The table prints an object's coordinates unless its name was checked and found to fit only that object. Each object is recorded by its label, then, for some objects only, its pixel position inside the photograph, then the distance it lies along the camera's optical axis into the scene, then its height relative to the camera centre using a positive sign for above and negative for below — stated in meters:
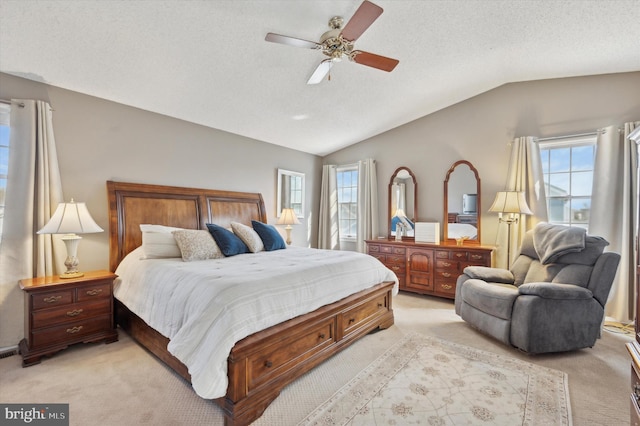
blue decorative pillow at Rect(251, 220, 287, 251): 3.69 -0.33
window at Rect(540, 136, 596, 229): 3.67 +0.45
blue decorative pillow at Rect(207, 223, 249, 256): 3.22 -0.35
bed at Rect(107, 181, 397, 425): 1.77 -0.89
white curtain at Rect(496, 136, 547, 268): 3.85 +0.38
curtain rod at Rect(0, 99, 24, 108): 2.60 +0.97
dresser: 3.95 -0.73
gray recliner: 2.52 -0.78
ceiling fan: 1.93 +1.30
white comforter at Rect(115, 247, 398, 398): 1.70 -0.62
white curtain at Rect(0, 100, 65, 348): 2.61 +0.02
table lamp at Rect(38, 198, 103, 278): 2.55 -0.14
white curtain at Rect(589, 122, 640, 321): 3.23 +0.09
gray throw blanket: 2.76 -0.28
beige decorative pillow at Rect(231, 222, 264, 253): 3.50 -0.32
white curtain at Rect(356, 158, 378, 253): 5.27 +0.15
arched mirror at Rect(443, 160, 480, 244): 4.36 +0.14
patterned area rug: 1.78 -1.26
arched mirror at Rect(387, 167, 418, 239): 4.87 +0.17
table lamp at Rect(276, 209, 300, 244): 4.68 -0.13
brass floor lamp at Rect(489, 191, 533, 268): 3.71 +0.09
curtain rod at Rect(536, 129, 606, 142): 3.44 +0.96
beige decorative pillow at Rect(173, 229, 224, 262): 2.92 -0.36
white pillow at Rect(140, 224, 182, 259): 2.94 -0.35
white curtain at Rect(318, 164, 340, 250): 5.78 +0.02
